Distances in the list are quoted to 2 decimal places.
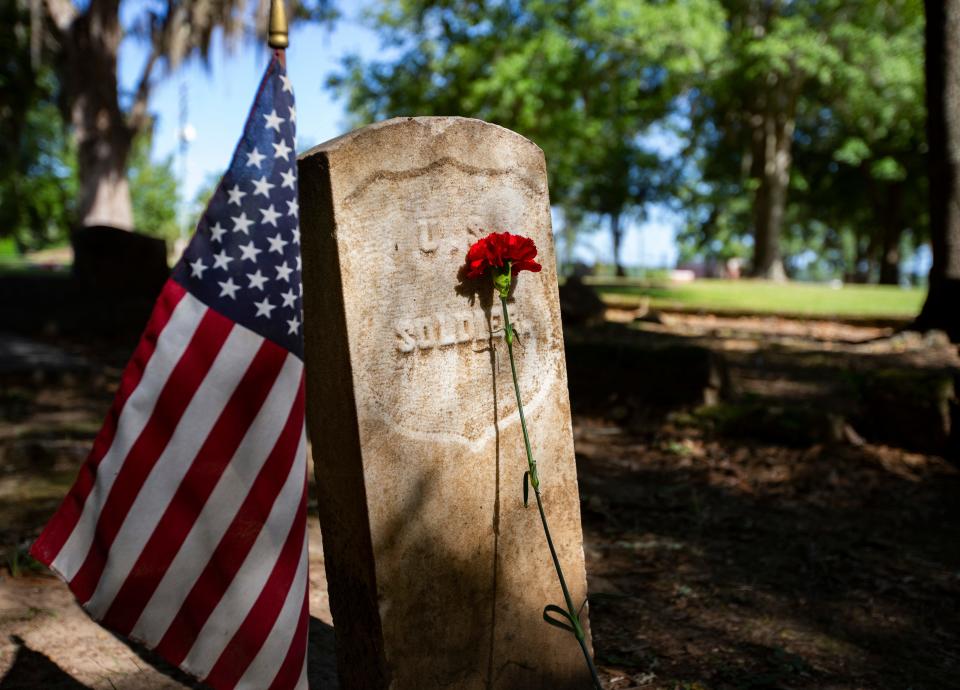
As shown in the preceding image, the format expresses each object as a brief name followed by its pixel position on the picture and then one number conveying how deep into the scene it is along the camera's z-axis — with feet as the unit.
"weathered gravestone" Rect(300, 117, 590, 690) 7.47
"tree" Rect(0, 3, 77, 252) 61.93
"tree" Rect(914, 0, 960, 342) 22.34
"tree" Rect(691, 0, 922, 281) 69.77
